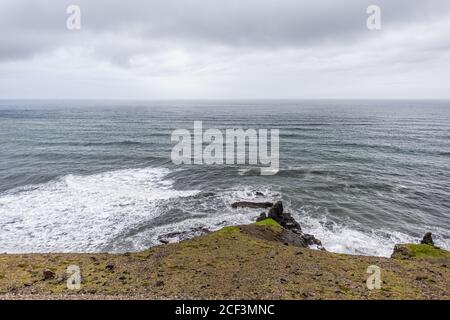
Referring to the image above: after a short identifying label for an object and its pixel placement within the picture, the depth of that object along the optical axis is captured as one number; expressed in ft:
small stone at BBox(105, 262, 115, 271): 45.37
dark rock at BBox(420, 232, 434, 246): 65.36
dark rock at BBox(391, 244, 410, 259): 56.44
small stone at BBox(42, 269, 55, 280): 41.70
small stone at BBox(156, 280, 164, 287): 39.51
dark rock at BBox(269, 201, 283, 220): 76.18
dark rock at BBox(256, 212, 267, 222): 75.46
